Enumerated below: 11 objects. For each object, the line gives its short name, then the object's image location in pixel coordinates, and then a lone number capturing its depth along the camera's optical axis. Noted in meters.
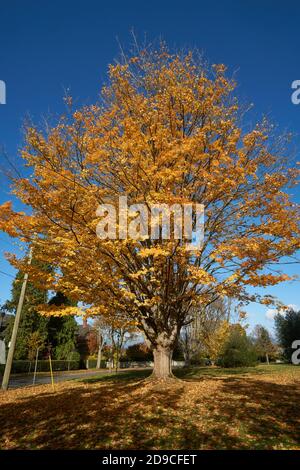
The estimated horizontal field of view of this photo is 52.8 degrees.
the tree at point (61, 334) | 41.09
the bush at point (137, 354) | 47.16
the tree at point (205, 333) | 28.91
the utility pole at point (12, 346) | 13.68
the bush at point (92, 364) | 44.27
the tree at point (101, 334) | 37.69
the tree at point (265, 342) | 48.33
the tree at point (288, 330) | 37.44
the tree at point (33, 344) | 21.07
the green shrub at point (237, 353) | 26.83
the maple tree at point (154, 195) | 8.38
